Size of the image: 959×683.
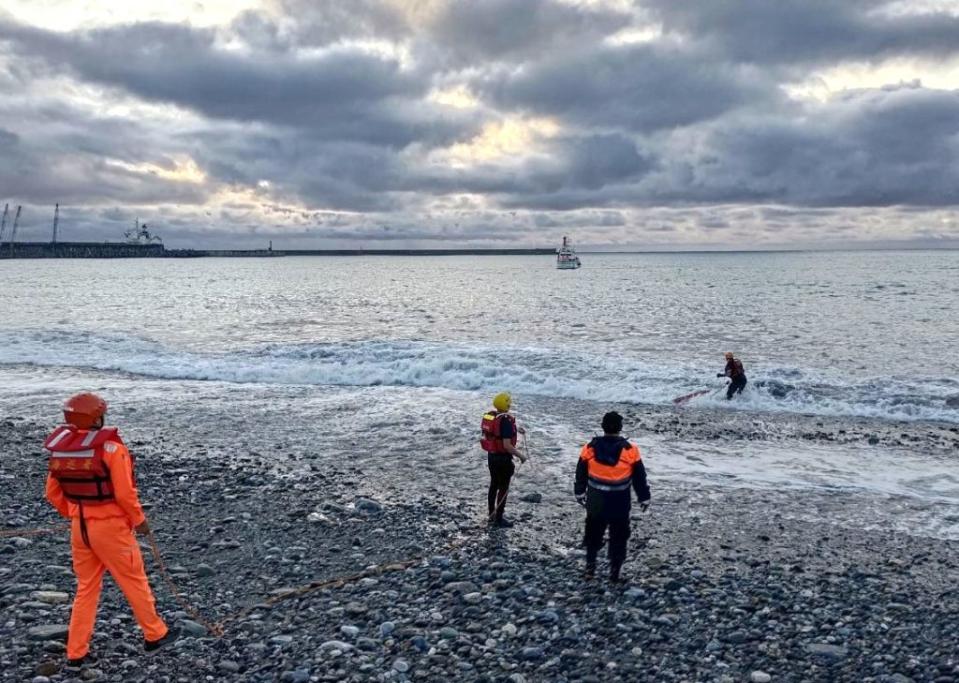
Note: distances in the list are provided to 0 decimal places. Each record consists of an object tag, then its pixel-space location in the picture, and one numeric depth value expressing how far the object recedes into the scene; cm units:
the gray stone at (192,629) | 767
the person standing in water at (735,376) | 2381
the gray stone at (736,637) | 770
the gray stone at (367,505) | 1216
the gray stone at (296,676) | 680
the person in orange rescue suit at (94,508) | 648
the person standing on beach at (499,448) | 1103
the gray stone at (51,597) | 830
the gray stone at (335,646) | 737
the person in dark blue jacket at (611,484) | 888
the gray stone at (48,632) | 743
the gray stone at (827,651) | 738
